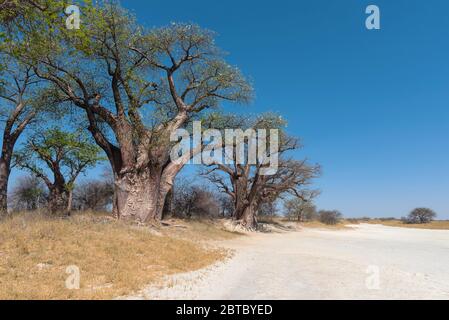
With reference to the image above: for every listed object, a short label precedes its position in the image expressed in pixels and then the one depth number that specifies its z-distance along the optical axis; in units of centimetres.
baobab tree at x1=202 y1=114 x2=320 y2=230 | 2570
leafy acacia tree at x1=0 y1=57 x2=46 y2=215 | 1675
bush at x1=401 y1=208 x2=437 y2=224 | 5391
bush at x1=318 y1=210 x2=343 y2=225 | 5193
